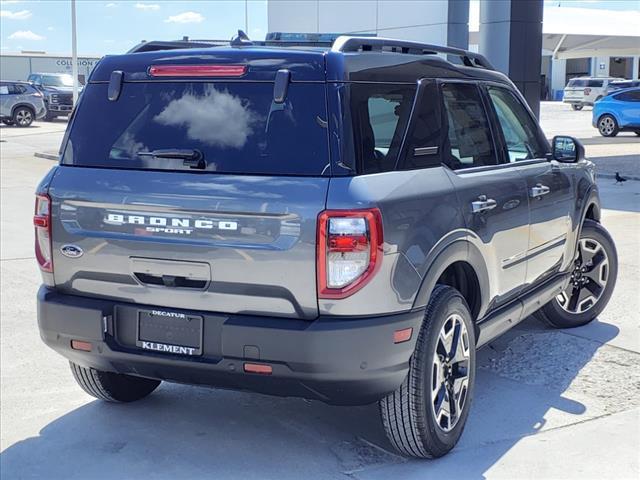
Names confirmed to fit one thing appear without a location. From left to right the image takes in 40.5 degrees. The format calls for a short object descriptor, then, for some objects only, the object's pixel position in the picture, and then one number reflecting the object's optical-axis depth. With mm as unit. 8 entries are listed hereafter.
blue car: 26188
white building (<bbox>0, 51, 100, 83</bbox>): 54938
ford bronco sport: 3531
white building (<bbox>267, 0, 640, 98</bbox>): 21656
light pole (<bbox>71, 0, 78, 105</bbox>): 26016
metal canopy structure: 53778
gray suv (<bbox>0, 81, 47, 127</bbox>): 33562
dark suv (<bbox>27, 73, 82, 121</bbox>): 37562
